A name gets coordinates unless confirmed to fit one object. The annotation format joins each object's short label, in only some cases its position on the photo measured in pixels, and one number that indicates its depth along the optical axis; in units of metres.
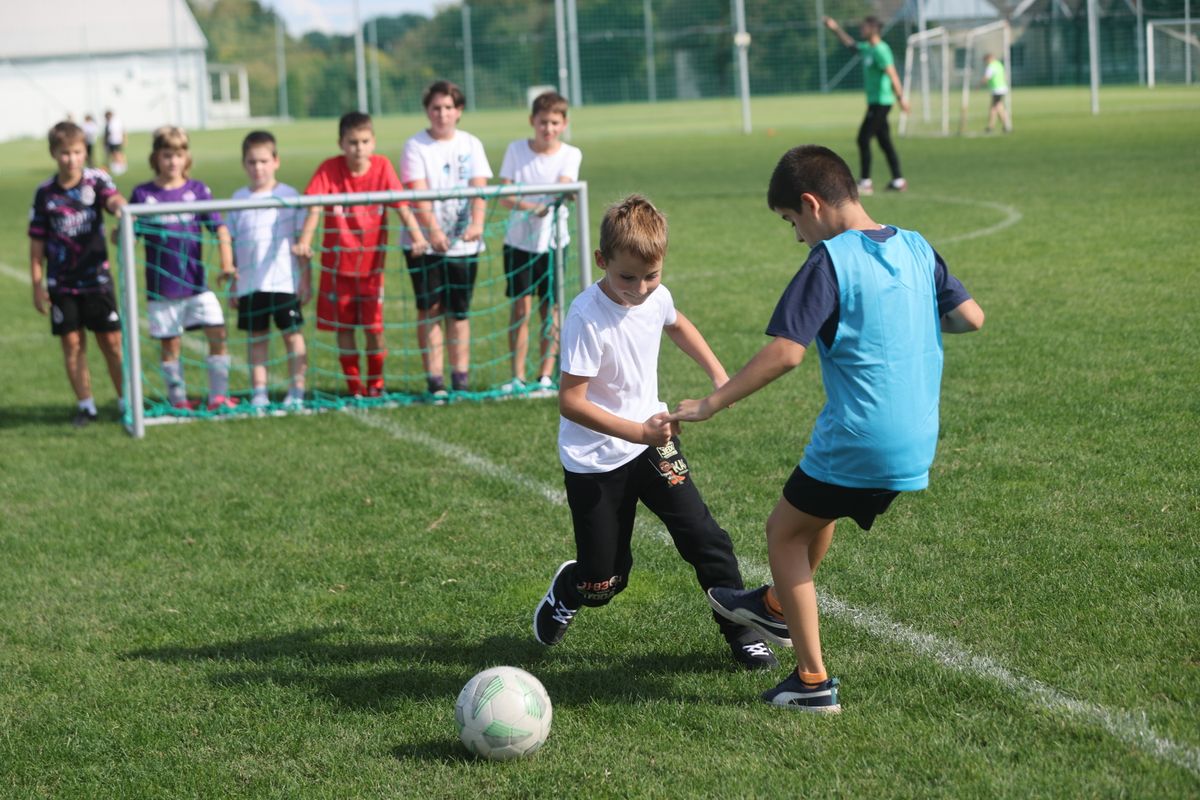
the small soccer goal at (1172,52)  36.44
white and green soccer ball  3.83
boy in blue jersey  3.69
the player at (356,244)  8.48
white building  58.69
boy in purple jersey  8.45
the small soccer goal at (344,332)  8.26
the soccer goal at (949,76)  31.11
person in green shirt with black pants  18.30
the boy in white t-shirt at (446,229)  8.63
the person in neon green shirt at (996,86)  28.77
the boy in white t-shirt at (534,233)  8.84
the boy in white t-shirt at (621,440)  4.07
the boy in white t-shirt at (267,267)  8.48
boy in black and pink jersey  8.44
